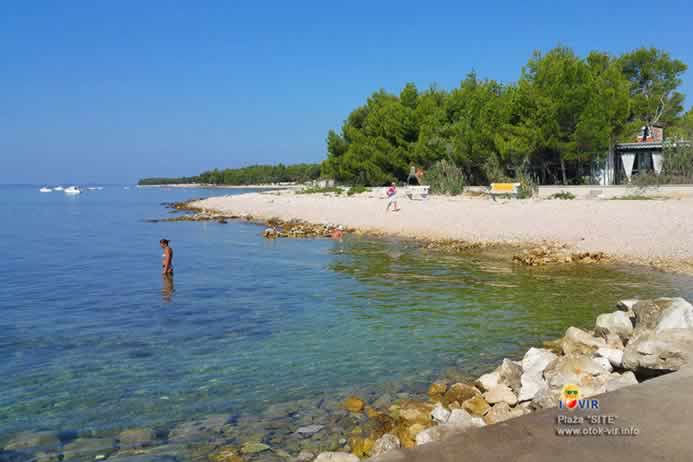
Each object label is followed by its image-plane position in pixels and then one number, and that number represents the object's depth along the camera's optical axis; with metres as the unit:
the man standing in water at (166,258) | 16.19
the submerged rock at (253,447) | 5.91
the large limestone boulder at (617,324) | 8.64
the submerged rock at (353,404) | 6.90
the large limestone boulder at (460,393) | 6.88
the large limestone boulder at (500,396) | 6.58
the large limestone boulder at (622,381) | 6.06
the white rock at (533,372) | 6.54
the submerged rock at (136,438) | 6.14
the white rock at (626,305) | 9.11
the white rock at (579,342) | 8.16
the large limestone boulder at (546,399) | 5.93
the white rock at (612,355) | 6.96
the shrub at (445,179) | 37.59
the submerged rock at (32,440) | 6.14
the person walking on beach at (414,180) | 45.72
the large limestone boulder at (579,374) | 6.21
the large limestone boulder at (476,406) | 6.41
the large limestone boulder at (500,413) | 6.07
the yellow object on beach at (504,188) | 31.09
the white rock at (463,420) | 5.54
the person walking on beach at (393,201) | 31.06
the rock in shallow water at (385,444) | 5.44
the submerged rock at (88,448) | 5.91
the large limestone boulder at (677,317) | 7.63
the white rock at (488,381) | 7.12
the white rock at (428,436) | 5.36
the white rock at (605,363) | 7.05
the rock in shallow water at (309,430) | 6.29
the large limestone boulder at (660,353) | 6.18
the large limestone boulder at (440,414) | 6.04
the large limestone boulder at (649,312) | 8.14
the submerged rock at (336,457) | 5.24
